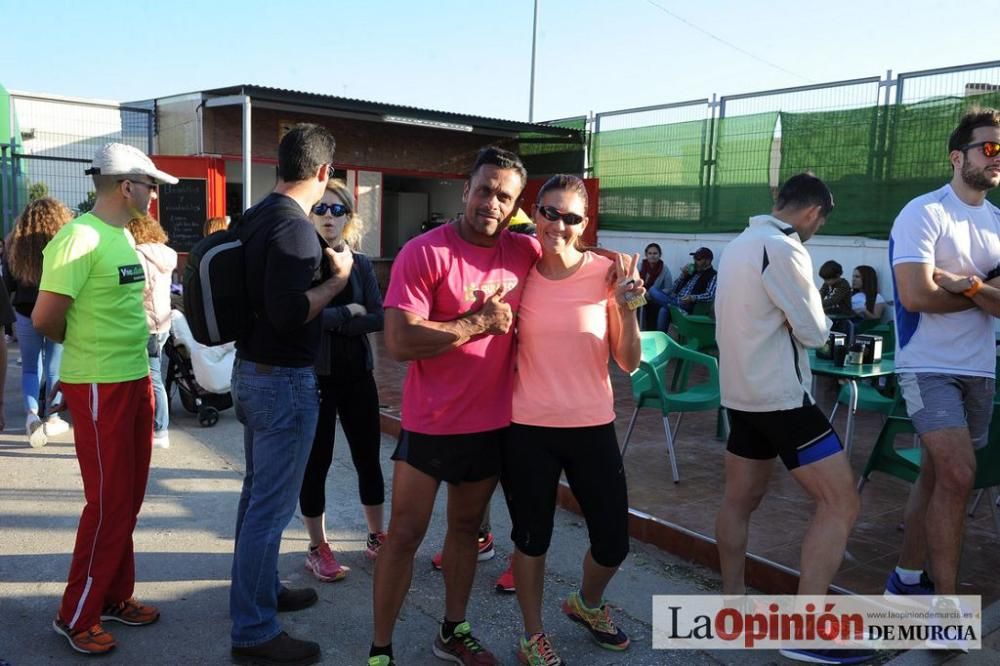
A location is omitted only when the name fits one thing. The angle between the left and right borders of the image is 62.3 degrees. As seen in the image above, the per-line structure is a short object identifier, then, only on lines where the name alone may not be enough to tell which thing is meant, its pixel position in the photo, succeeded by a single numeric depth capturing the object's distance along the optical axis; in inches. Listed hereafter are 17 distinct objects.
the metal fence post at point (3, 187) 485.7
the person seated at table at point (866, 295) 357.4
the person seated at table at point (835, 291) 354.3
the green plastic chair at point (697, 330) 301.3
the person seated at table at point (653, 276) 451.5
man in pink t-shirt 111.7
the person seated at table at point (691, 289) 415.2
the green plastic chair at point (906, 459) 156.4
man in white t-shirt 135.3
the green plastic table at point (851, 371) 200.7
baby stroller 273.9
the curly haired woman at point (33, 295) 229.9
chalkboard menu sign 511.5
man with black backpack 114.5
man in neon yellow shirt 128.9
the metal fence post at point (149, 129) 550.0
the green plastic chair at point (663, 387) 220.2
